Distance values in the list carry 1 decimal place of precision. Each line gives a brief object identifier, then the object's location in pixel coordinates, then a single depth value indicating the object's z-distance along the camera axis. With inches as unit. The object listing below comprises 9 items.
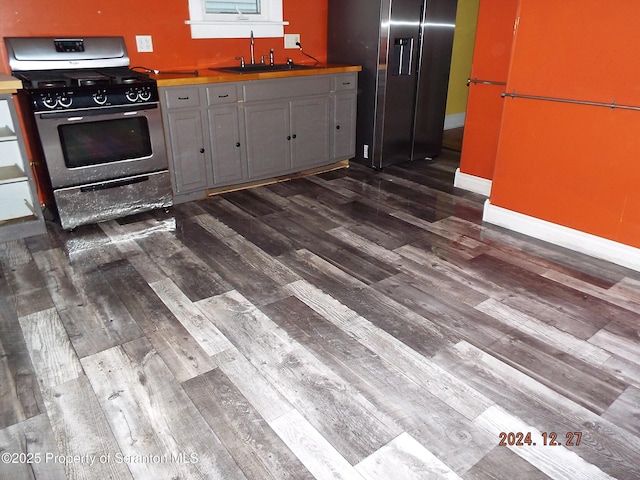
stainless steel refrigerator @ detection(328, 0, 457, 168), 165.3
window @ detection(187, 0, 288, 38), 153.4
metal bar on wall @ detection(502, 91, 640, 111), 105.5
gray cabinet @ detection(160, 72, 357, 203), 141.3
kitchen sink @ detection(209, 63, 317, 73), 159.0
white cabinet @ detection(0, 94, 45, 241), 120.3
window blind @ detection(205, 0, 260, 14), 157.1
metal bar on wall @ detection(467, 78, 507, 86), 144.6
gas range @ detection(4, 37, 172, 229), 118.9
